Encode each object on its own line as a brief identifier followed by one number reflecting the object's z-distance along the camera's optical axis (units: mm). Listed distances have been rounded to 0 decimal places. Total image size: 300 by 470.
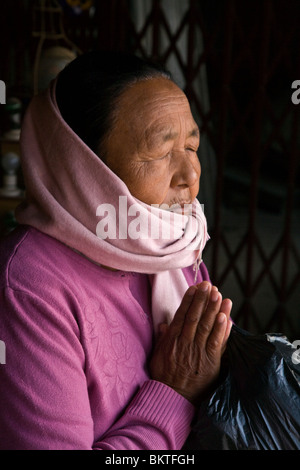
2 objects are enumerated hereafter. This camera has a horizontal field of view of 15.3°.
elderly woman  1289
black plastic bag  1349
